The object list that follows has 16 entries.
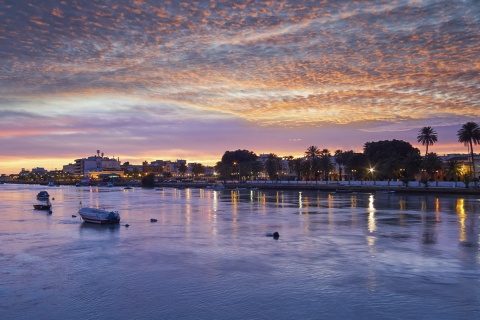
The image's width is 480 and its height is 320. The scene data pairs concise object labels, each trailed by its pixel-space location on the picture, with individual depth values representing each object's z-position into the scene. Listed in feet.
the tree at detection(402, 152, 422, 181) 376.37
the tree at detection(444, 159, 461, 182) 359.79
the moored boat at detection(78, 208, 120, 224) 162.30
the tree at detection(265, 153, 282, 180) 611.47
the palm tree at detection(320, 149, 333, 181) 500.33
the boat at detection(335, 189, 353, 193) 409.69
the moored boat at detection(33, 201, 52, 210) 240.36
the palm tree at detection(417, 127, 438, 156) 422.86
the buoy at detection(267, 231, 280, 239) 123.19
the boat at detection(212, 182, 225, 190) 557.00
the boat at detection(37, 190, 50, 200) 345.70
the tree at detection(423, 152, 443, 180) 358.64
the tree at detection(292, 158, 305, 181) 550.07
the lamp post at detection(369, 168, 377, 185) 462.35
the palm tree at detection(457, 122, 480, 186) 360.24
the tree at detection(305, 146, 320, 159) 595.51
